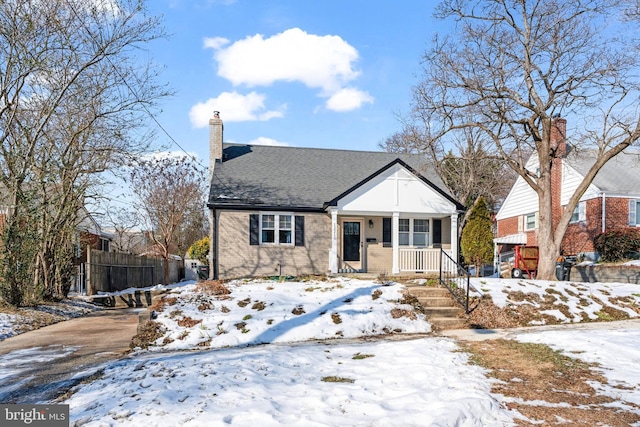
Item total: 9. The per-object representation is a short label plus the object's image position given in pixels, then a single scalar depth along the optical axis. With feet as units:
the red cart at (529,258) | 56.85
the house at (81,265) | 55.26
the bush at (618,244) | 62.80
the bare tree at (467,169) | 74.02
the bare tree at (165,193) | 80.53
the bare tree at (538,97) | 46.01
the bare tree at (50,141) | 37.35
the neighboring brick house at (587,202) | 69.05
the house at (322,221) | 51.98
